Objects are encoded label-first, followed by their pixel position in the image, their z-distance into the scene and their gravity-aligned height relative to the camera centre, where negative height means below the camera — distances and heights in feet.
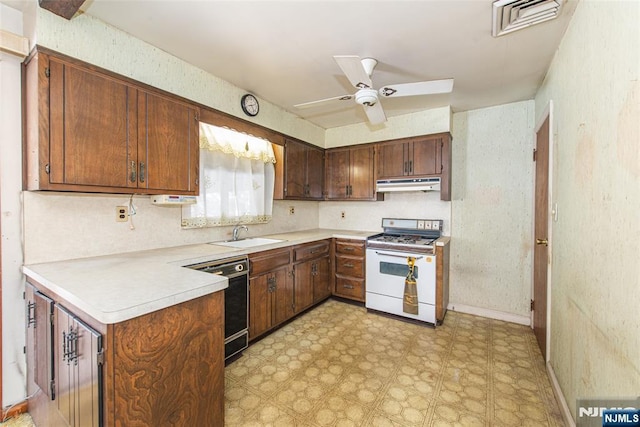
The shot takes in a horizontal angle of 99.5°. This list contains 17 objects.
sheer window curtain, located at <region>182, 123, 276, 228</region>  8.67 +1.09
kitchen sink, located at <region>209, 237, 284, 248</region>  8.91 -1.13
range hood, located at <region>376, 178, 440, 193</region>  10.84 +1.10
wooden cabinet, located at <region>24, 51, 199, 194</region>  5.22 +1.71
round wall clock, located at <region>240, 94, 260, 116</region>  9.52 +3.80
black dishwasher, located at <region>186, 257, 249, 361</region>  7.28 -2.57
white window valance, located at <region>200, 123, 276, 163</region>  8.45 +2.32
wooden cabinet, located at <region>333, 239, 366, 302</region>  11.50 -2.54
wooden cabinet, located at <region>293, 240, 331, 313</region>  10.16 -2.54
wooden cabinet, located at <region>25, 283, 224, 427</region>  3.48 -2.30
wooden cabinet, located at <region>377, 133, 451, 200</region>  10.84 +2.22
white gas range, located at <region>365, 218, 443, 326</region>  9.77 -2.20
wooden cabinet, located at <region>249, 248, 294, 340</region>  8.29 -2.63
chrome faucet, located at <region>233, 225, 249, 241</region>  9.84 -0.73
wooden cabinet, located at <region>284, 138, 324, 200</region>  11.61 +1.85
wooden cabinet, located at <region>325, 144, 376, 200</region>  12.62 +1.82
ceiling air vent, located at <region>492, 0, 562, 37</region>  5.27 +4.08
